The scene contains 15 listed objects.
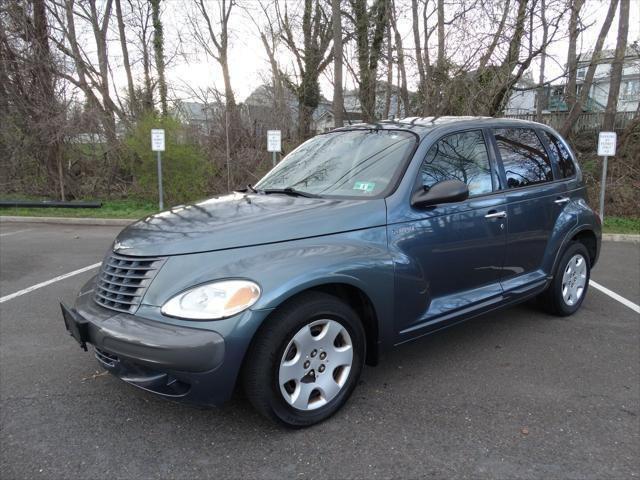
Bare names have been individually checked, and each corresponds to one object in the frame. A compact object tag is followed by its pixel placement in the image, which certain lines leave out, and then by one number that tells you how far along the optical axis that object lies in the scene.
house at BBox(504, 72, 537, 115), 13.40
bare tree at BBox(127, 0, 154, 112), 18.01
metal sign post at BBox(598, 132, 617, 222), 9.66
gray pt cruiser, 2.44
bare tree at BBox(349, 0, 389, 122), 16.55
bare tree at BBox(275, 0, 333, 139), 19.80
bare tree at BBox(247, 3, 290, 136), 16.75
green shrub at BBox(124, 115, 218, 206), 13.12
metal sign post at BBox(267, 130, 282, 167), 11.23
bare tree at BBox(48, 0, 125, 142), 14.86
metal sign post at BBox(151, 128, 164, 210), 11.21
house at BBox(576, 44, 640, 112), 12.44
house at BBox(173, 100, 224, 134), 14.86
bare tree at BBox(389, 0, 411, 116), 14.89
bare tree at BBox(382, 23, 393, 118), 15.52
